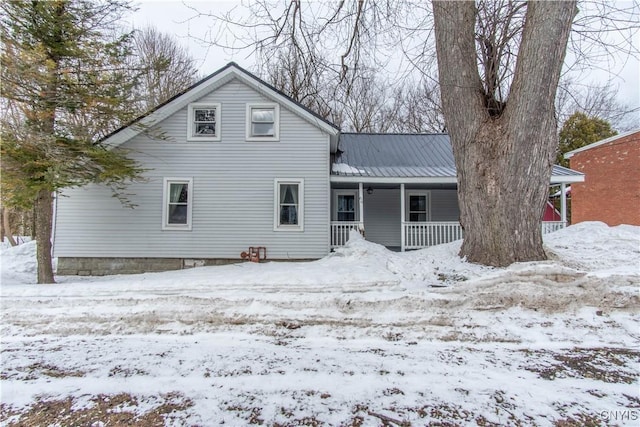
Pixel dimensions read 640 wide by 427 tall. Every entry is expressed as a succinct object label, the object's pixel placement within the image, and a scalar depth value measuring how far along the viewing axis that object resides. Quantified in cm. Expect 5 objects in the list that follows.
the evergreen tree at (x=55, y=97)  679
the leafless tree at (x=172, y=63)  1792
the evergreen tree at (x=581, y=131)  1956
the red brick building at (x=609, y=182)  1280
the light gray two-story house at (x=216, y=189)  962
